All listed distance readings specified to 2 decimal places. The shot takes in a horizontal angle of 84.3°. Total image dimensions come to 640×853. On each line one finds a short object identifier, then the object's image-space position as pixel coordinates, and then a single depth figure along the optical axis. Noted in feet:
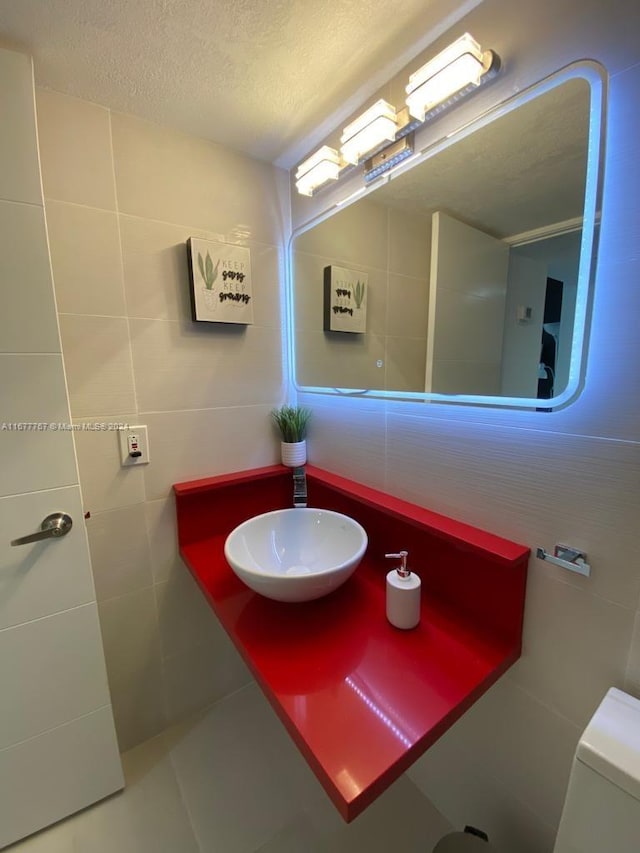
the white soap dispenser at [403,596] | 2.87
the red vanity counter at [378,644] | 2.10
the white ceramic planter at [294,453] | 4.73
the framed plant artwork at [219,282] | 3.94
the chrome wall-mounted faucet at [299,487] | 4.55
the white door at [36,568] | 2.75
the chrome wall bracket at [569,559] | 2.35
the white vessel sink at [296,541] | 3.65
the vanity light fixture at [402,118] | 2.46
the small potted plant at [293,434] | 4.72
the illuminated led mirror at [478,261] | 2.31
